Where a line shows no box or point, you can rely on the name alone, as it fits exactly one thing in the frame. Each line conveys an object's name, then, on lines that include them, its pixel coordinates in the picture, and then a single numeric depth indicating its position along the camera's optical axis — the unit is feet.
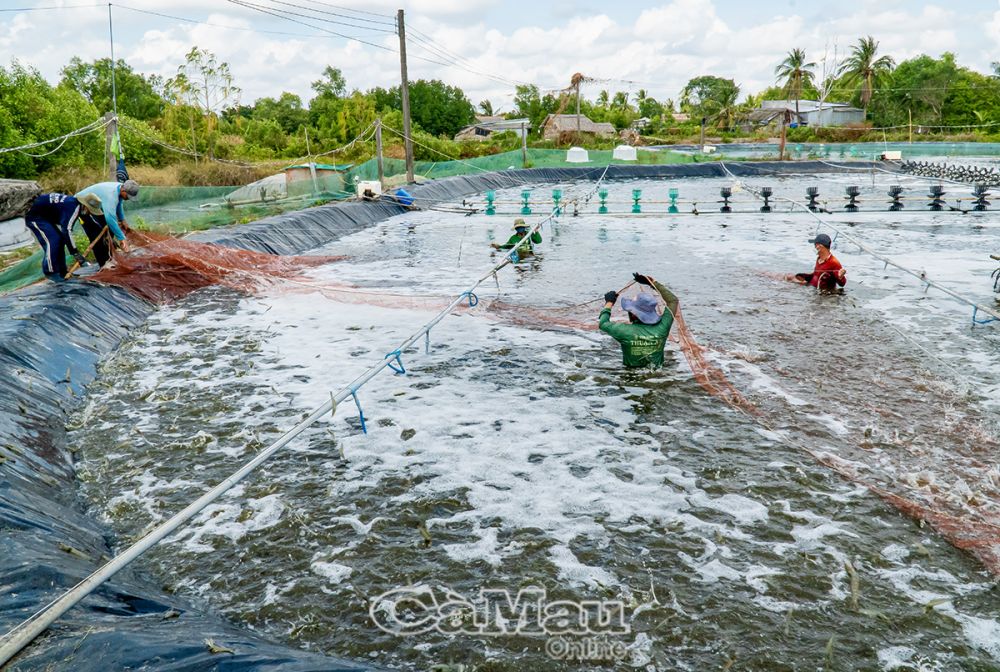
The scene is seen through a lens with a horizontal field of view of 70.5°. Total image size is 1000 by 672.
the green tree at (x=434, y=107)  239.50
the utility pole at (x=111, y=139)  44.11
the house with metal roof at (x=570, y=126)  213.87
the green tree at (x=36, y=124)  67.00
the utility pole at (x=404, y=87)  88.74
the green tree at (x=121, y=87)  152.56
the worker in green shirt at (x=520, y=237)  51.46
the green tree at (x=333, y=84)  241.35
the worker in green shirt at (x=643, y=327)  25.77
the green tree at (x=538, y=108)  245.88
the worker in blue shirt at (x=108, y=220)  34.45
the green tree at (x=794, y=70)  216.82
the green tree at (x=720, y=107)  226.38
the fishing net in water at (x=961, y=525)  15.55
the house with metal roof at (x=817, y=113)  230.48
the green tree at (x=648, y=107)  299.99
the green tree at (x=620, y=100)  283.85
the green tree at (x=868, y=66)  223.10
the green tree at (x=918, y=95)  209.67
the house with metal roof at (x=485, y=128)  237.04
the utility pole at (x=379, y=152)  79.20
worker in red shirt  39.19
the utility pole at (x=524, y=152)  121.60
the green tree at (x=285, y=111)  185.56
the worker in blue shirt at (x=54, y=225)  32.24
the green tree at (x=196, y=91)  107.76
